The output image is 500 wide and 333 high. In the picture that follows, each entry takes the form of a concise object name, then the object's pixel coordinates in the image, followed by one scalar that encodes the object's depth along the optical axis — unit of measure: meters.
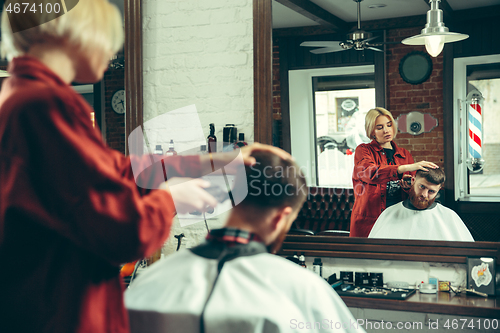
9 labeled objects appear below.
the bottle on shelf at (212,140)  2.17
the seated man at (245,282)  0.99
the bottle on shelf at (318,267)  2.23
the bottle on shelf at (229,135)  2.19
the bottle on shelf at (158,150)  2.01
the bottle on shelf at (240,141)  2.16
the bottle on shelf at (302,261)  2.22
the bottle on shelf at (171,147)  2.18
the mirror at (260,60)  2.13
